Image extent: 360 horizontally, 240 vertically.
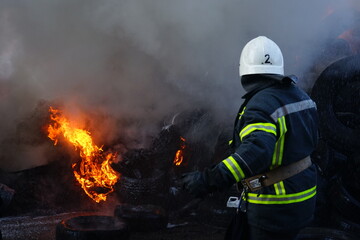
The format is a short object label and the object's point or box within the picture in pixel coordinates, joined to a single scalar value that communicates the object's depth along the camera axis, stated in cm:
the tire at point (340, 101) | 579
